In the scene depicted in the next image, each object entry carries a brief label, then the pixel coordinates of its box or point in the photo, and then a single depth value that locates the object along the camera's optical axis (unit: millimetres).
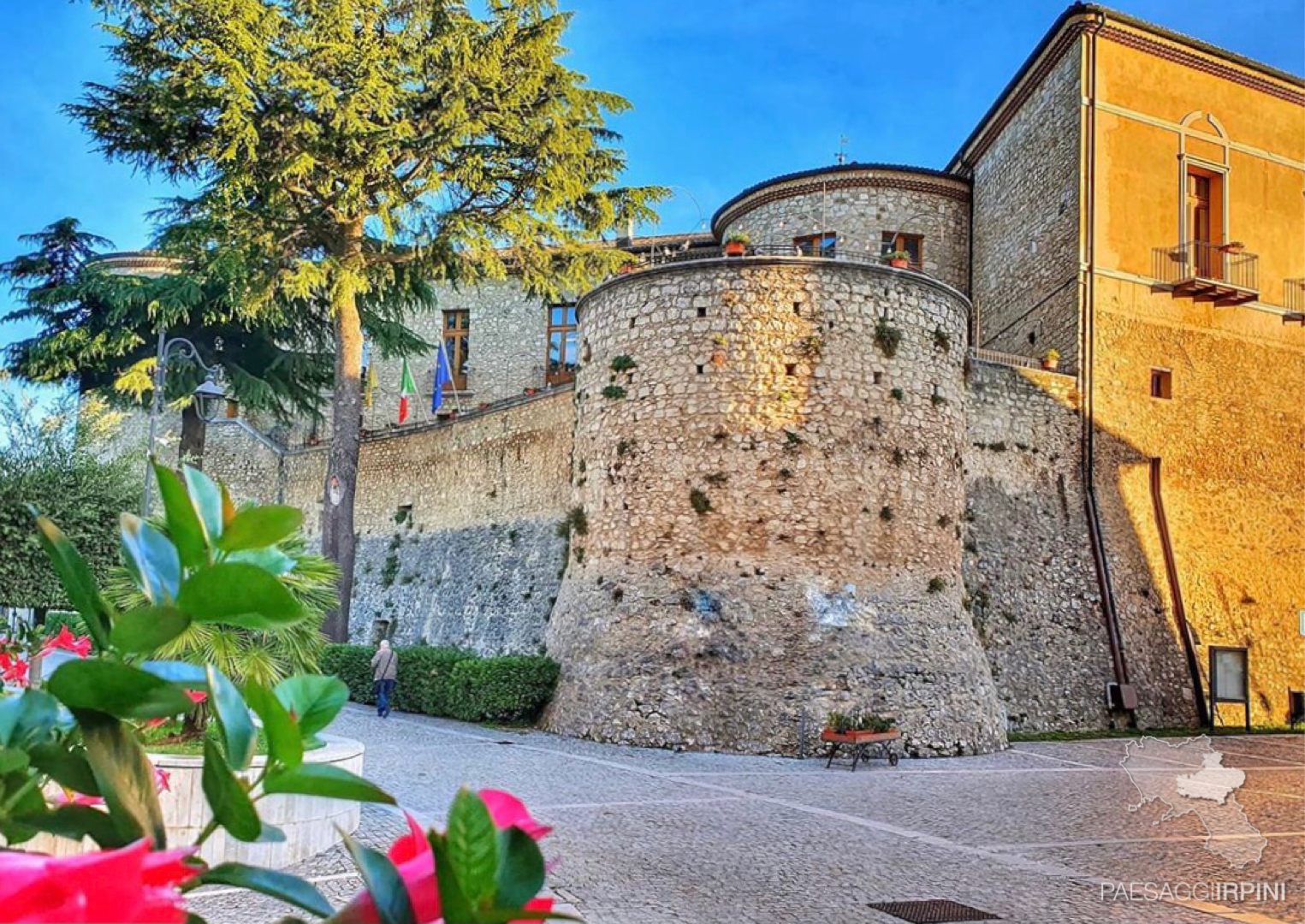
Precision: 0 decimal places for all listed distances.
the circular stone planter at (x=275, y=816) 6156
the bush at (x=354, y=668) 18844
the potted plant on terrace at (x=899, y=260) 16594
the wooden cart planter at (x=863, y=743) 12977
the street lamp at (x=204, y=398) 14992
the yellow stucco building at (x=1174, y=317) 19422
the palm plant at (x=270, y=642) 7309
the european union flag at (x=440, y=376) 27203
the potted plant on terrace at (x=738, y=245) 15977
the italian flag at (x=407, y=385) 24766
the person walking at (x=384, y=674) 17125
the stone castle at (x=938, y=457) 14906
